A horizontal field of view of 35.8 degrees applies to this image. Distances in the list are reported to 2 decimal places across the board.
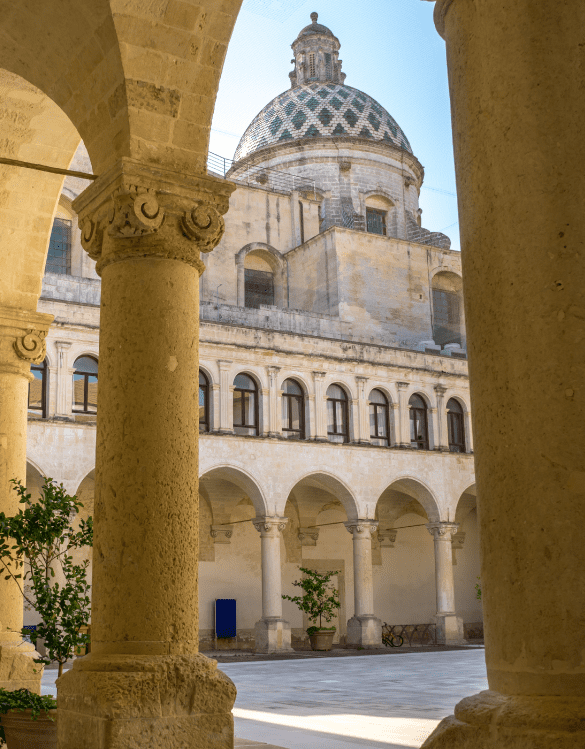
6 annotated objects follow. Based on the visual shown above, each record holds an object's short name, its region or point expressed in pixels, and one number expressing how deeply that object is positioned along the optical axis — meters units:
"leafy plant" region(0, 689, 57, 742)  5.09
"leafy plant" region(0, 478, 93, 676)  5.44
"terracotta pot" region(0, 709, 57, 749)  5.00
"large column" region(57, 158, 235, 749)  3.97
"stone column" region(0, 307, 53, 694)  6.50
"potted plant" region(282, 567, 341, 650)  21.73
